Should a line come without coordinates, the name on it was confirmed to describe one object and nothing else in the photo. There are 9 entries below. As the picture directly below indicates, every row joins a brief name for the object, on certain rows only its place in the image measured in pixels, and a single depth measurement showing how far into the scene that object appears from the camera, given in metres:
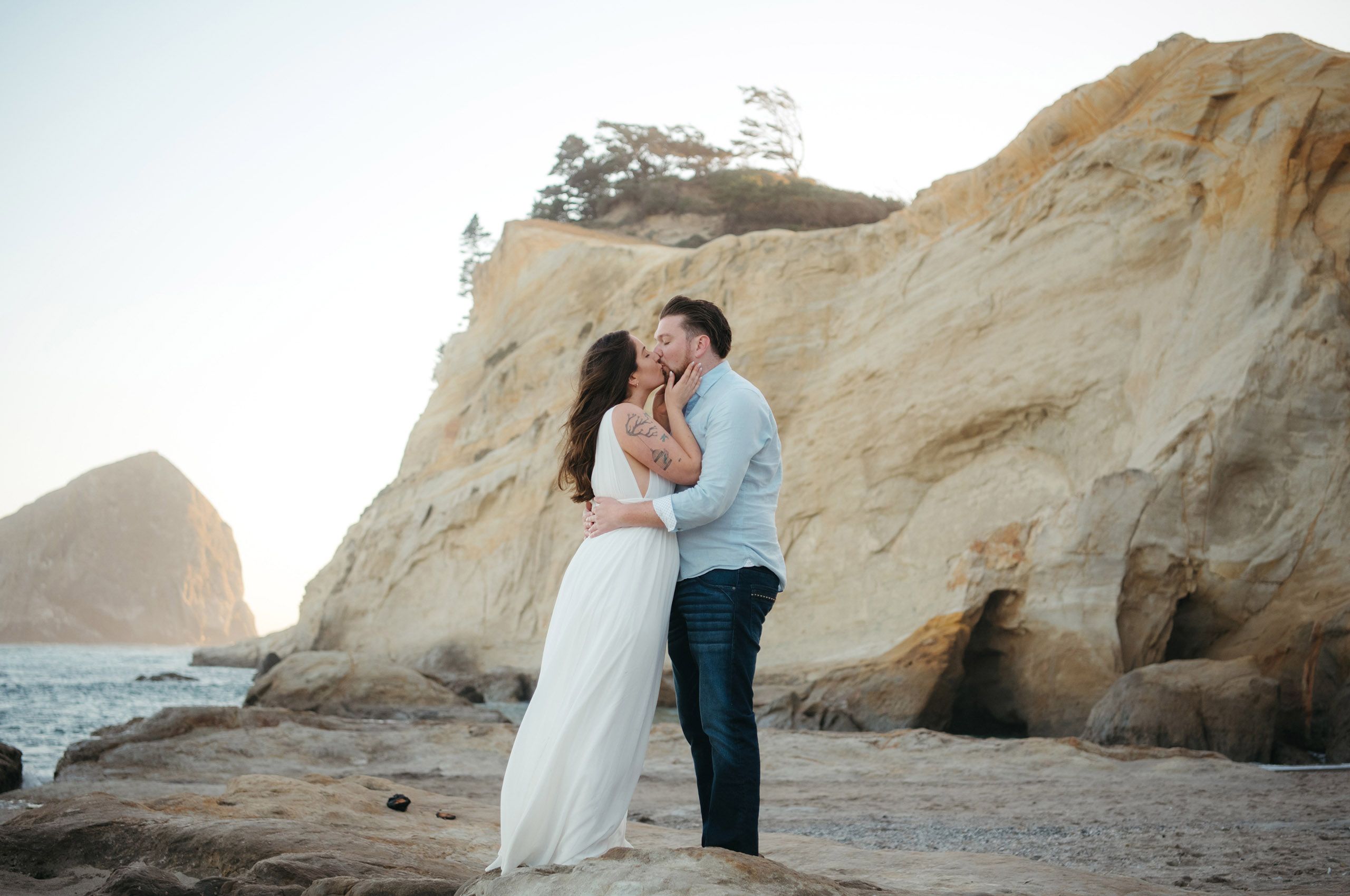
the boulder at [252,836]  3.32
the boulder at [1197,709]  8.70
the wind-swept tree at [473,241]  47.91
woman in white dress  3.22
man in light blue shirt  3.27
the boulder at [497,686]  19.12
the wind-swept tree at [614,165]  39.69
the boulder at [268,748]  7.79
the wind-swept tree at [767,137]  42.91
